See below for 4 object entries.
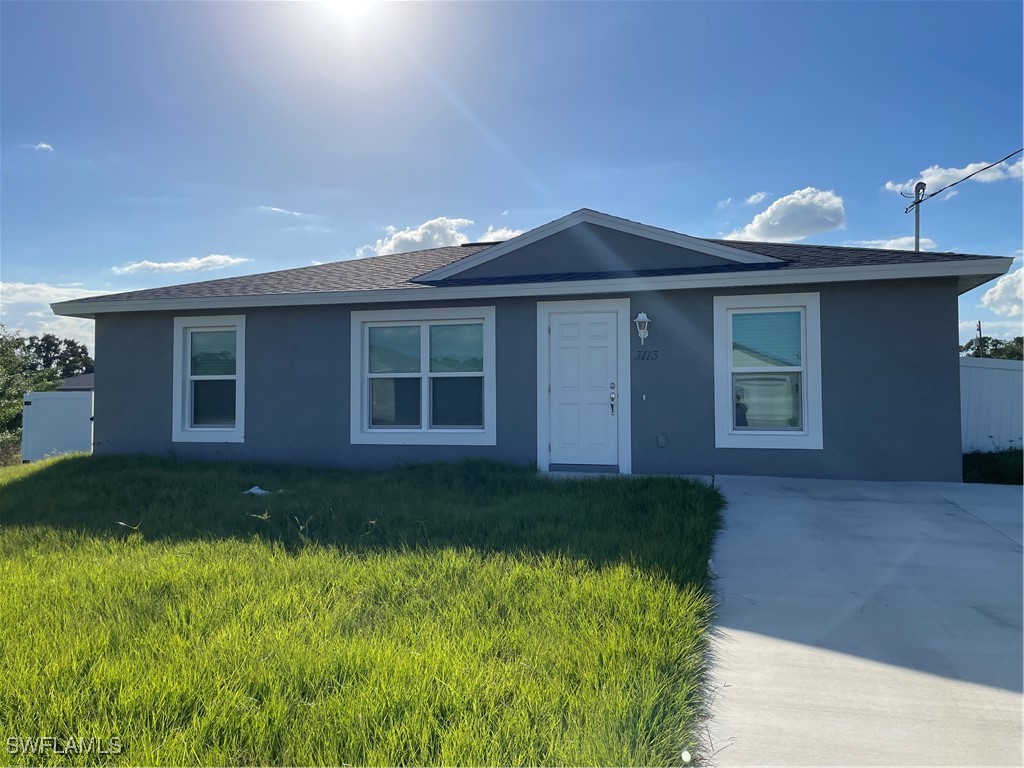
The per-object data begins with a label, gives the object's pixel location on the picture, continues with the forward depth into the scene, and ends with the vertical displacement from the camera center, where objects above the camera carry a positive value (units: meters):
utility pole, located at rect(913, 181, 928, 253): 22.47 +7.67
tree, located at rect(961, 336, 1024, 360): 35.69 +3.67
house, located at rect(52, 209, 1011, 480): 7.07 +0.58
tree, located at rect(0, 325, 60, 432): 19.33 +0.84
